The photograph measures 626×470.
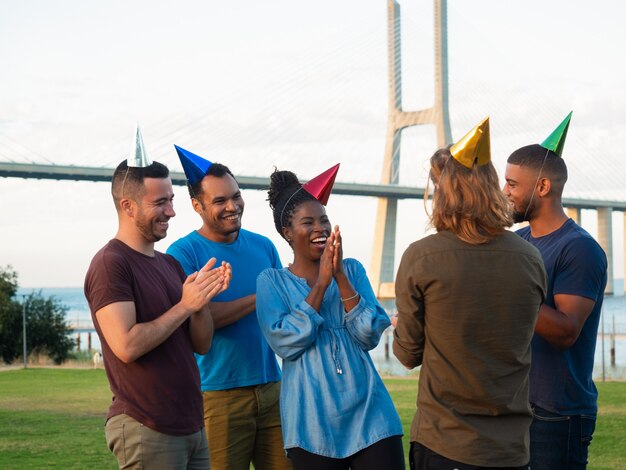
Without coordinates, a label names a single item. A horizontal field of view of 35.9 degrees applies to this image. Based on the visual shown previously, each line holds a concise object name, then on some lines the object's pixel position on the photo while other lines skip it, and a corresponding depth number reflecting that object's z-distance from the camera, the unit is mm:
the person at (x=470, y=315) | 2451
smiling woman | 2840
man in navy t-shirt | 2965
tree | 23781
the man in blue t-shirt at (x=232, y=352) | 3469
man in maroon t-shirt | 2848
